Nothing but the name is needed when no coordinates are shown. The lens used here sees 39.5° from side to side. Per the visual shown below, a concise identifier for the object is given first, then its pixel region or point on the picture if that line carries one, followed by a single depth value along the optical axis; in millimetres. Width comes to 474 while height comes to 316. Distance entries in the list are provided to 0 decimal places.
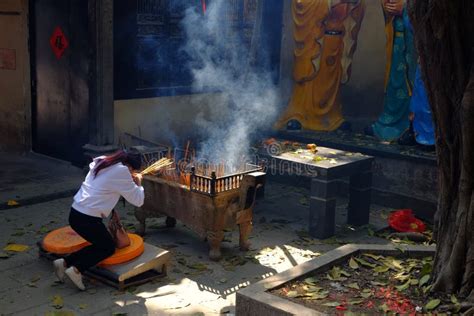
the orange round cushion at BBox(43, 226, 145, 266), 7230
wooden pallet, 7113
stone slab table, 9156
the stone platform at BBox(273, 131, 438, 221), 10523
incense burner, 8078
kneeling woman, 7039
